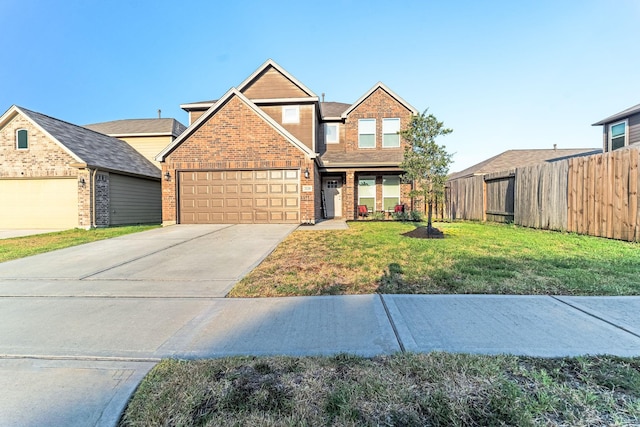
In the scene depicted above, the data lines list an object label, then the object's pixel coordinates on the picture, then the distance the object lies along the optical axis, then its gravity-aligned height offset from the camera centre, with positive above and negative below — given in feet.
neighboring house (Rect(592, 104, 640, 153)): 49.29 +12.79
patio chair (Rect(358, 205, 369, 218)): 53.63 -0.94
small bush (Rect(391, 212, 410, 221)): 50.80 -1.80
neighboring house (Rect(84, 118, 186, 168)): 66.44 +15.67
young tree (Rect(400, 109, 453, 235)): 30.42 +4.79
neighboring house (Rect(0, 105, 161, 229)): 44.62 +4.58
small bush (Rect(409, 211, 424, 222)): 49.46 -1.77
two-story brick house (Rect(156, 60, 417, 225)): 42.86 +5.06
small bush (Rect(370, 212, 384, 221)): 52.80 -1.82
